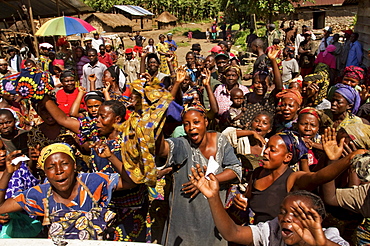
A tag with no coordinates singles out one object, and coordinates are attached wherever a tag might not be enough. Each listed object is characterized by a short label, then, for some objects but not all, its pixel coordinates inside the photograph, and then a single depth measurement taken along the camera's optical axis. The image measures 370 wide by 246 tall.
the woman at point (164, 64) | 6.89
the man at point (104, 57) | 9.69
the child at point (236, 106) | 4.37
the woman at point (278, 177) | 2.36
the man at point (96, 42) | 12.98
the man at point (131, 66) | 9.85
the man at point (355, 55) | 7.95
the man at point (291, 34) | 11.78
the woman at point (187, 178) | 2.61
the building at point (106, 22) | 28.88
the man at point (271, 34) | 11.68
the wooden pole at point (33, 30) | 9.66
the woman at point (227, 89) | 4.64
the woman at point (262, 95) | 4.16
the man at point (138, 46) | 11.05
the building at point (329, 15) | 20.28
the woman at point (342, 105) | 3.65
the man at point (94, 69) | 6.82
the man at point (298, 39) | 10.88
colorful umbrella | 8.14
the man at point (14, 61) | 8.89
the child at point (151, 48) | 10.70
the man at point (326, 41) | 9.41
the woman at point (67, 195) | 2.43
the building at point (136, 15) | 32.91
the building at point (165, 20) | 35.66
